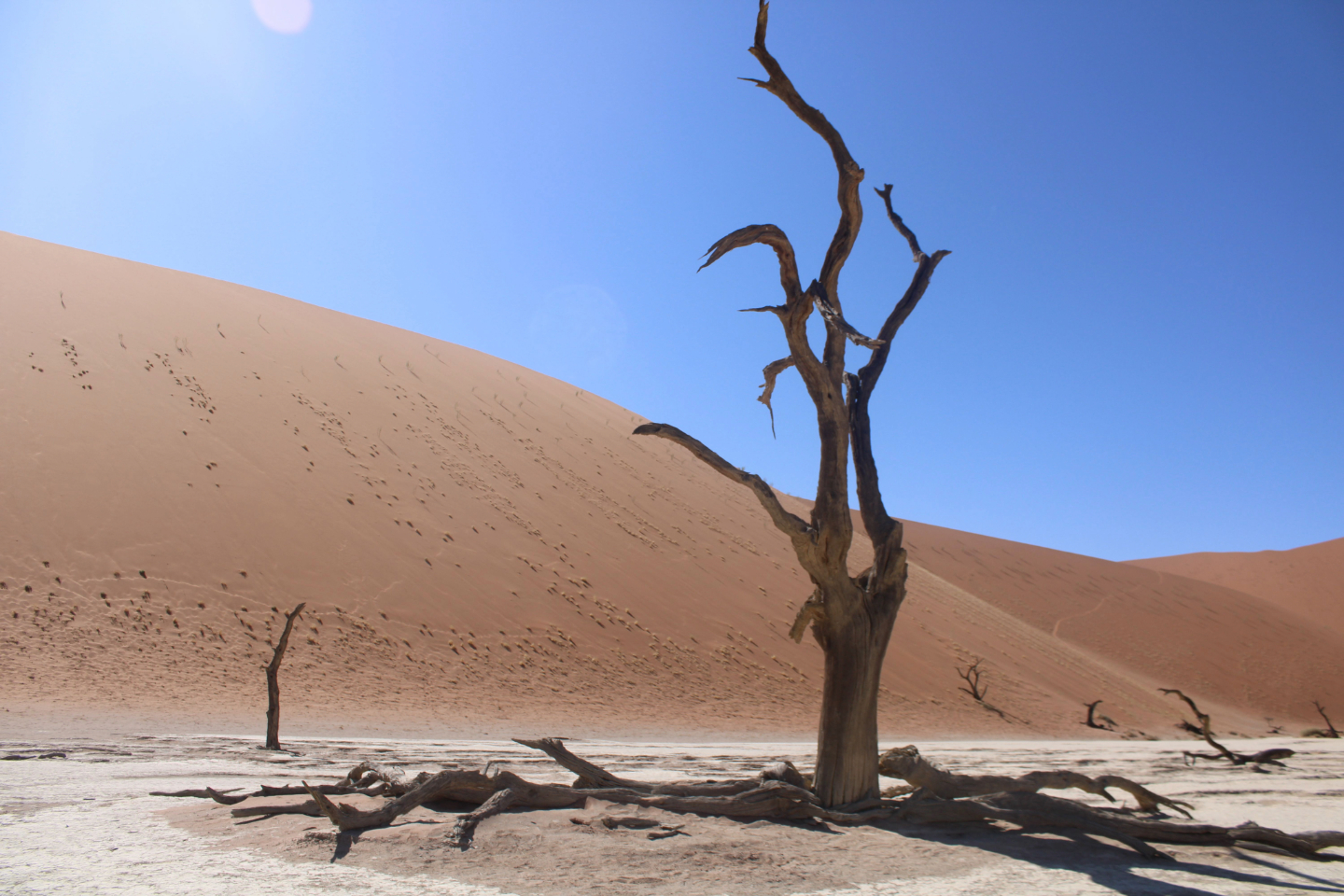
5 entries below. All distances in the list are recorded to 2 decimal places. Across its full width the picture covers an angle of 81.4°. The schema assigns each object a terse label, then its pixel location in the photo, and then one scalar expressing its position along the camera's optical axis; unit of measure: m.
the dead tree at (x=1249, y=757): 11.86
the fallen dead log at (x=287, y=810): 5.17
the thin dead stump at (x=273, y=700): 9.79
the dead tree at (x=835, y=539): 5.75
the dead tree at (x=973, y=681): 23.12
